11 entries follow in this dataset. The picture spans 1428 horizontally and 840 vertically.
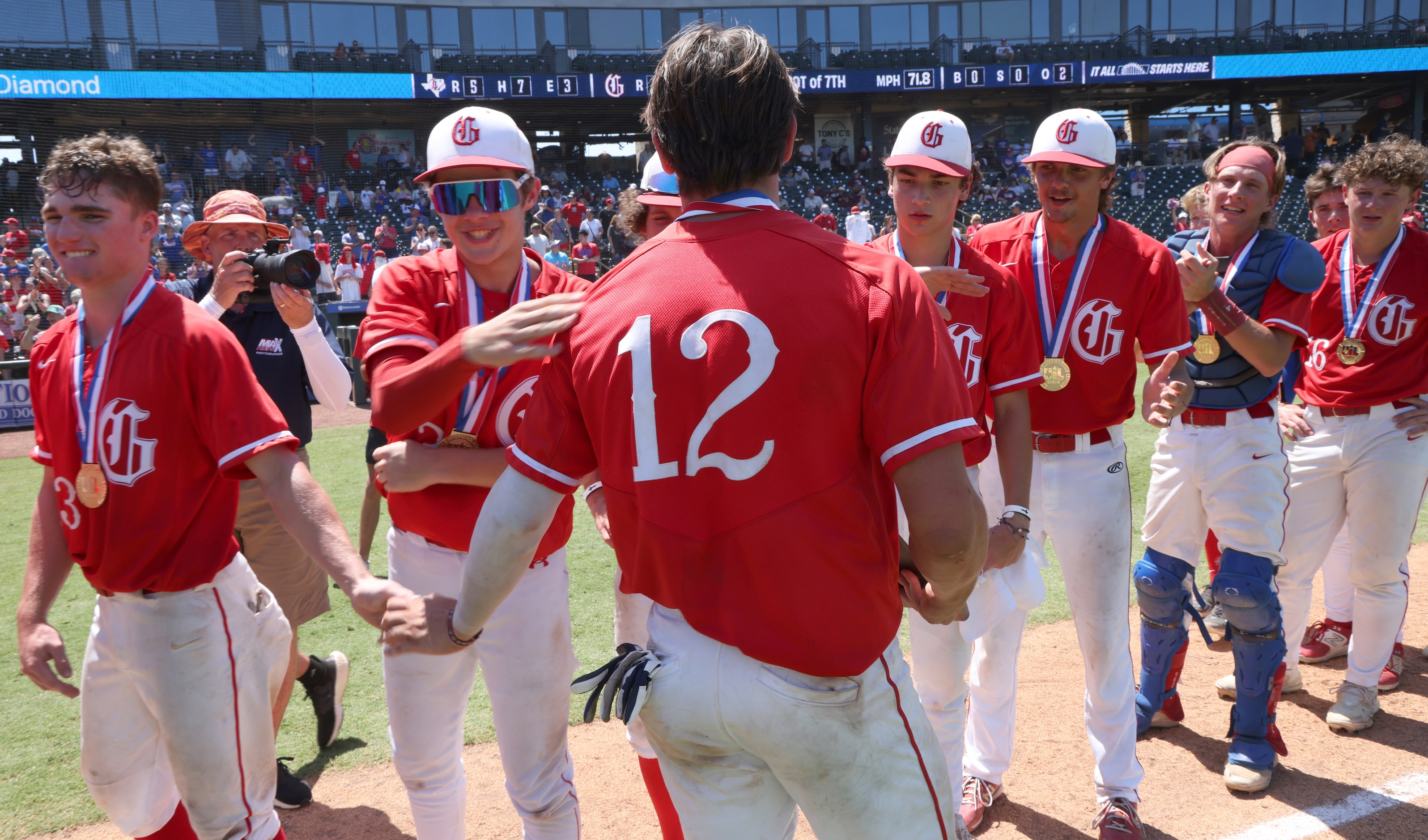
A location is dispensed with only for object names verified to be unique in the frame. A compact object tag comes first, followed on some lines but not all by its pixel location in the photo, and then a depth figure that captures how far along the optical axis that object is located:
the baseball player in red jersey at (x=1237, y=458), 3.88
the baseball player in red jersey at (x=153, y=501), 2.70
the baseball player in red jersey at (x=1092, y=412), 3.56
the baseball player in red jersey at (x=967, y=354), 3.14
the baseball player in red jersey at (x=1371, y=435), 4.34
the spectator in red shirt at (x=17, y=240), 20.41
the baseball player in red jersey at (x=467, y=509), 2.83
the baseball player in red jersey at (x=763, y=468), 1.77
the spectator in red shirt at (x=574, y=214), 26.20
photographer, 4.03
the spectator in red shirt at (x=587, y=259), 19.88
